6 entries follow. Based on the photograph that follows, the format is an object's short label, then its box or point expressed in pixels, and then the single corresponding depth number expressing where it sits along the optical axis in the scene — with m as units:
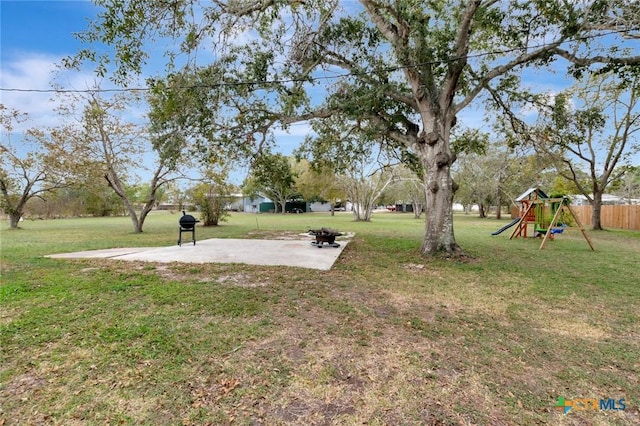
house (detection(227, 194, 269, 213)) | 50.16
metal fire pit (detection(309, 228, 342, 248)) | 8.26
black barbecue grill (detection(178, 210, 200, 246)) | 7.98
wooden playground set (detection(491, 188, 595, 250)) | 10.00
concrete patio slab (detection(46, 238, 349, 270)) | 6.37
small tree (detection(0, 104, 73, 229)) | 14.40
